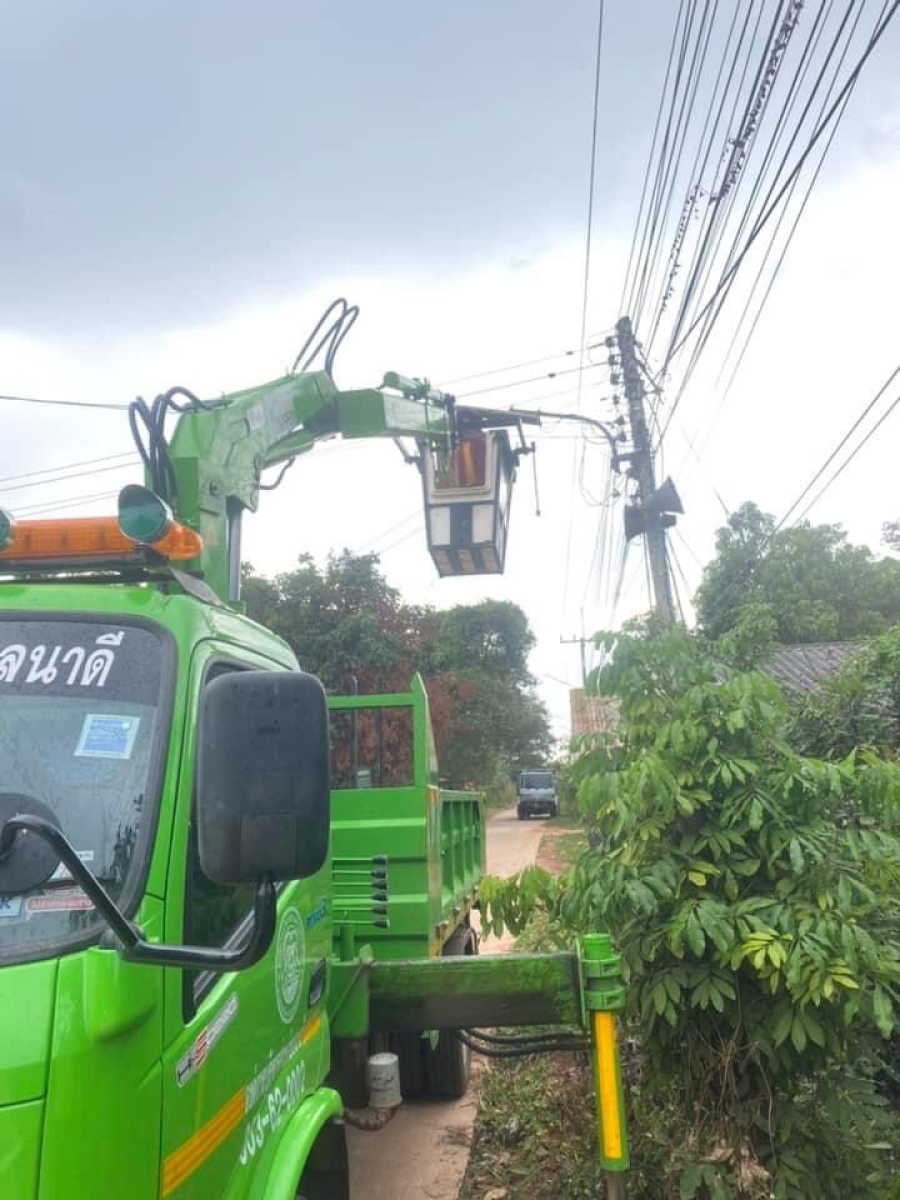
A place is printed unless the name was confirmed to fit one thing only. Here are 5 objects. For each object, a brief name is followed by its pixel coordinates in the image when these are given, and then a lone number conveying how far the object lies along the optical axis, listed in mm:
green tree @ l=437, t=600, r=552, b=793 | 30891
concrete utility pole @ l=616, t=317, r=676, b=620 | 11906
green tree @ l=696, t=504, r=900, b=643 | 23859
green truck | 1566
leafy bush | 3270
